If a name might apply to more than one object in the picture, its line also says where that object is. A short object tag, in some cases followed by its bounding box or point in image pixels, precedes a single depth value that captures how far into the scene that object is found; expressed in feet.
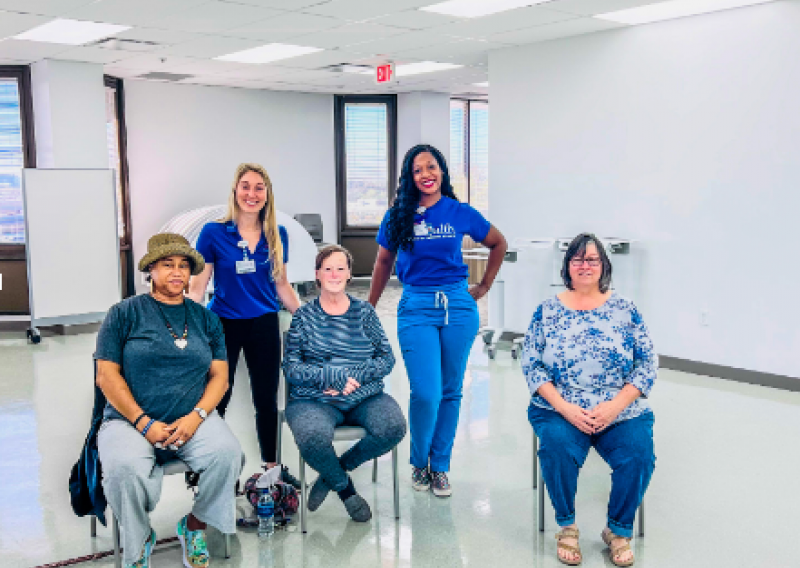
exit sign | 27.02
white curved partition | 23.65
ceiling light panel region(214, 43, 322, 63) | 24.14
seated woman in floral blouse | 9.24
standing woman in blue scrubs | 11.07
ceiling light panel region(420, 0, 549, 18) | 18.02
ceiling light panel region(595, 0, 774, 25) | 17.69
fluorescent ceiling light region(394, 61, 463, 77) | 27.20
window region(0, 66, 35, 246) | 26.45
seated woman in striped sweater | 10.03
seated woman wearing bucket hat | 8.54
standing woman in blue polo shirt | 10.66
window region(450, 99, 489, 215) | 36.76
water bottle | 10.05
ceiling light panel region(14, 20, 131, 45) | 20.57
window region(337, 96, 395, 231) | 36.27
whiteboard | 24.03
